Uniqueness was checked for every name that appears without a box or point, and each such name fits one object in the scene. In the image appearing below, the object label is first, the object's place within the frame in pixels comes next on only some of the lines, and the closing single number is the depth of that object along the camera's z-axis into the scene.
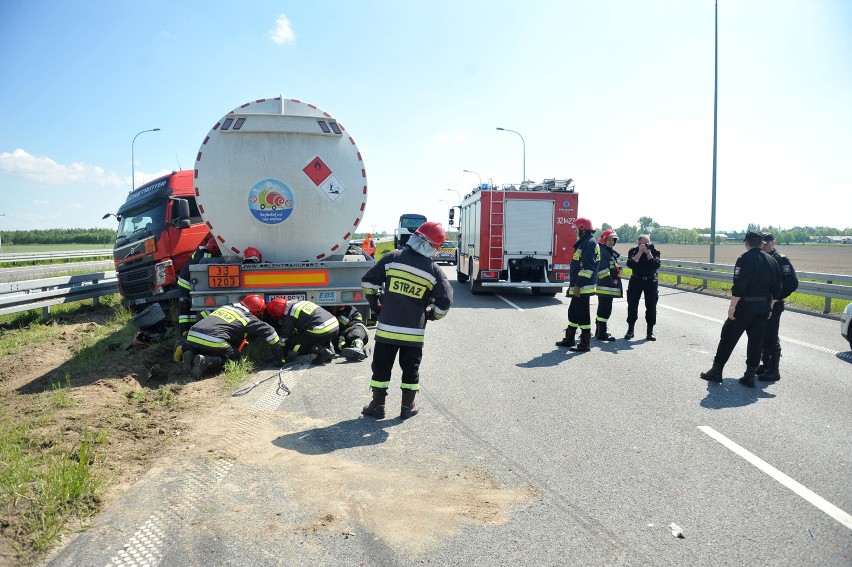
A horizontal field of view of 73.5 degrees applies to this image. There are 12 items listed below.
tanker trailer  7.34
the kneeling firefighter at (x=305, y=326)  6.95
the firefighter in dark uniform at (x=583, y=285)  8.30
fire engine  14.75
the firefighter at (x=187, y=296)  7.95
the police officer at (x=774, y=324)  6.66
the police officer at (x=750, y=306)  6.41
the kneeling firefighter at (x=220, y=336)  6.35
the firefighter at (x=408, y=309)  5.22
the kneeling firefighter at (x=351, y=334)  7.40
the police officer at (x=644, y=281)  9.35
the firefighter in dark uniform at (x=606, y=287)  9.24
